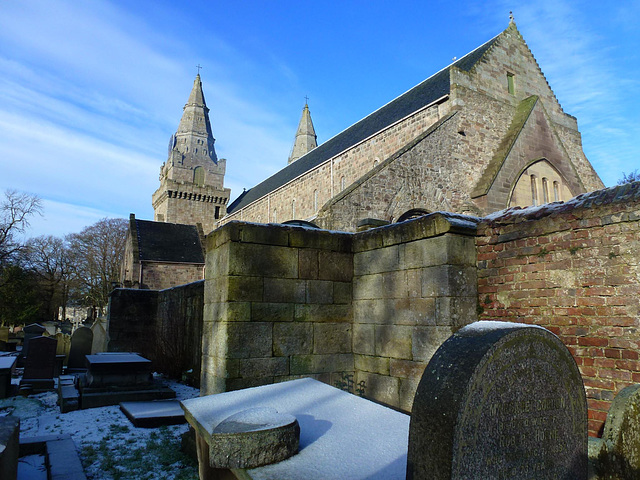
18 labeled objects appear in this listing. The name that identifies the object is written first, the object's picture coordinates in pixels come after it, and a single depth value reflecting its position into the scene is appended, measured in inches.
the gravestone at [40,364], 398.3
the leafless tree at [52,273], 1752.0
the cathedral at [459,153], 637.3
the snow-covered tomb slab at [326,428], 95.0
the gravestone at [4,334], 803.6
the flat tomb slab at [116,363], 319.0
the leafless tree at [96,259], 1760.6
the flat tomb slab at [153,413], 244.8
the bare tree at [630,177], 1380.4
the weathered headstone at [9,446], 123.4
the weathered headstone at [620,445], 104.9
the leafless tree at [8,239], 1264.8
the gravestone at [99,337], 588.3
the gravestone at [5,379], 358.9
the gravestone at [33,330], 690.2
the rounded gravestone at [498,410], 77.9
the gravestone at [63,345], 637.9
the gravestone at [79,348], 527.8
